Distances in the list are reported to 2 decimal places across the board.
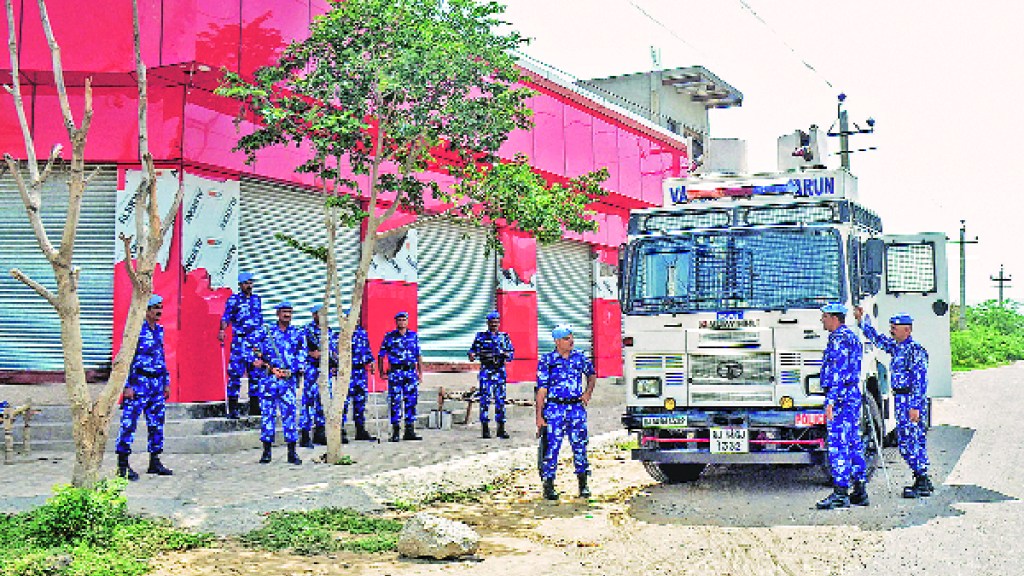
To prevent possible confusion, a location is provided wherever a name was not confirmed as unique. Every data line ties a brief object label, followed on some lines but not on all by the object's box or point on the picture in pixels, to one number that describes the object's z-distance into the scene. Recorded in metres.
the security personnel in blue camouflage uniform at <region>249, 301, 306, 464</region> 11.48
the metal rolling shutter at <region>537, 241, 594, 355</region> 22.70
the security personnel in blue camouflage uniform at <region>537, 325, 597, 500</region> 9.77
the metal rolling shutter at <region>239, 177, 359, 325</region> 14.82
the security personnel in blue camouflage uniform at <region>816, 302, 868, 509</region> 8.86
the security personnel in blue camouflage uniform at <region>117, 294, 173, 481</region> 10.32
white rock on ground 7.10
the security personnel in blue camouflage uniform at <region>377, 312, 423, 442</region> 14.52
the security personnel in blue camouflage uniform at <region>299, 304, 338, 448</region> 13.23
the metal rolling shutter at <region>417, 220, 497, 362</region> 18.53
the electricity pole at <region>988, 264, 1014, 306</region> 88.56
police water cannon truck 9.37
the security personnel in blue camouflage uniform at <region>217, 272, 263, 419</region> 13.41
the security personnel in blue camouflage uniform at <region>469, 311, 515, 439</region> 15.31
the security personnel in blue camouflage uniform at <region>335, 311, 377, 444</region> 14.56
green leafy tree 11.03
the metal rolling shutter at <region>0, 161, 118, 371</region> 13.52
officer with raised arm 9.44
